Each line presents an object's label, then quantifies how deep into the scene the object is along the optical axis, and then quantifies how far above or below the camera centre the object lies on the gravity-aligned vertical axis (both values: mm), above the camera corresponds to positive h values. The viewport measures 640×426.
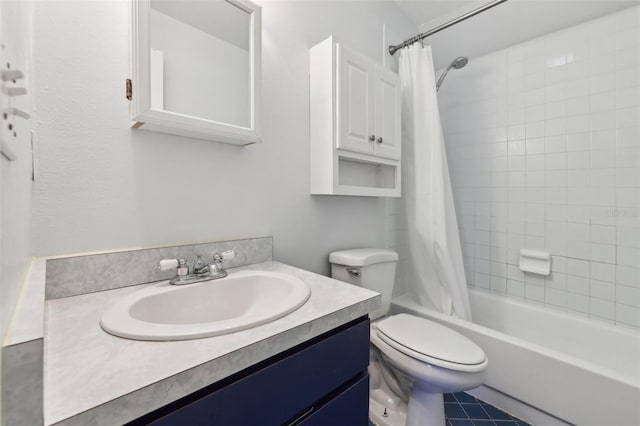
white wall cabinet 1268 +452
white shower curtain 1590 +58
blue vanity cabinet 462 -357
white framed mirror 803 +467
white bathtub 1068 -722
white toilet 1001 -555
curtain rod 1477 +1047
